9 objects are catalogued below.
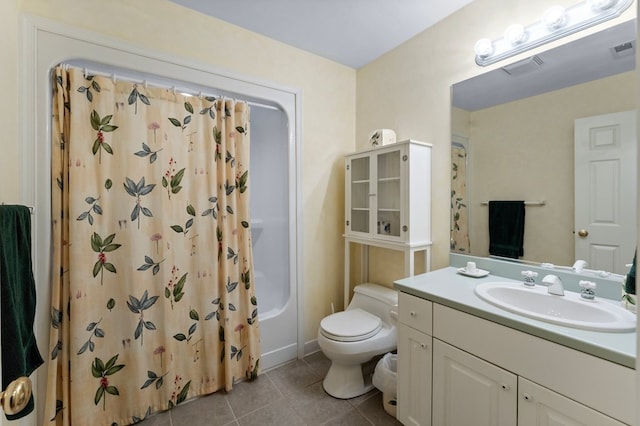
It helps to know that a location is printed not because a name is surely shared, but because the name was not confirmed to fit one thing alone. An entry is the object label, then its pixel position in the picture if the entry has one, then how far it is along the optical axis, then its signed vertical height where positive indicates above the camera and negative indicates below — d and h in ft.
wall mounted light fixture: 4.16 +2.98
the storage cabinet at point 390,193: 6.22 +0.40
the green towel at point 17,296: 2.79 -0.97
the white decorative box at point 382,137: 7.03 +1.83
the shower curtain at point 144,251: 4.81 -0.79
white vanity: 2.84 -1.89
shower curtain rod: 5.05 +2.52
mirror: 4.29 +1.46
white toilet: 5.70 -2.74
